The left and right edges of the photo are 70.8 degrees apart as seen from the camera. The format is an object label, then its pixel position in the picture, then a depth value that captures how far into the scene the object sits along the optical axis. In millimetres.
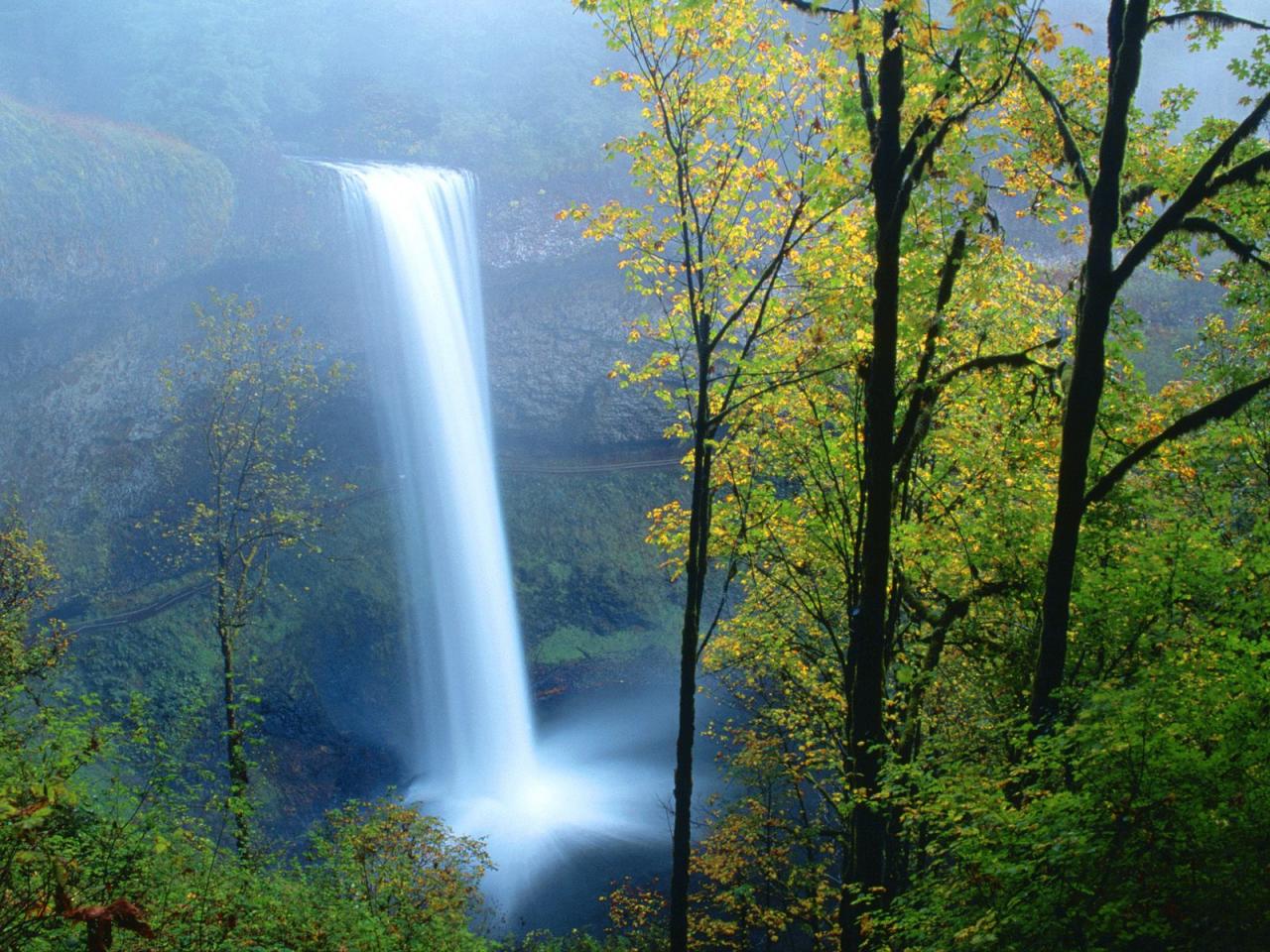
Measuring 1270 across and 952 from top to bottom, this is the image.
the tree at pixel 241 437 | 16672
